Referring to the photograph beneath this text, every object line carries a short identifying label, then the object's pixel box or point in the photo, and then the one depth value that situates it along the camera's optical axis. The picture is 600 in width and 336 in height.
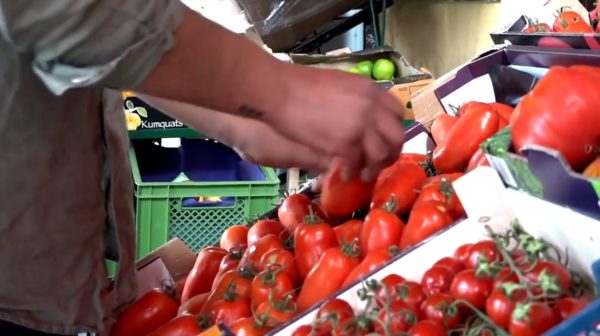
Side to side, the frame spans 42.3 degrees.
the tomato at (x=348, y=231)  1.22
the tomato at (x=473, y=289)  0.90
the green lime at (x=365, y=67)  3.41
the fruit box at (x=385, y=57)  2.86
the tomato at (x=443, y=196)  1.15
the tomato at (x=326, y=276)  1.12
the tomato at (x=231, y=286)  1.20
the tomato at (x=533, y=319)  0.81
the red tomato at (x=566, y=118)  0.94
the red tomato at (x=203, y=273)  1.35
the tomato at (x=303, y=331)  0.99
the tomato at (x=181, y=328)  1.15
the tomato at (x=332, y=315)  0.98
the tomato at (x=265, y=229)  1.38
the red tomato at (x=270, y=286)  1.14
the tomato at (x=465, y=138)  1.26
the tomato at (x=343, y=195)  1.25
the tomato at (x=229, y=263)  1.32
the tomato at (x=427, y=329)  0.88
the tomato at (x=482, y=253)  0.93
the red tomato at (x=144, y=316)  1.20
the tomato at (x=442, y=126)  1.38
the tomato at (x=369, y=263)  1.08
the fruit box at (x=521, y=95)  0.83
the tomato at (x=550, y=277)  0.83
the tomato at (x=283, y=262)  1.21
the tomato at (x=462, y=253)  0.99
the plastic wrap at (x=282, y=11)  4.04
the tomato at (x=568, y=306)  0.79
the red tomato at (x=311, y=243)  1.20
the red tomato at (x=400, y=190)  1.22
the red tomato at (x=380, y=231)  1.15
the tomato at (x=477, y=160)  1.15
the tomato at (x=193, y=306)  1.24
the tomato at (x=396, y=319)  0.92
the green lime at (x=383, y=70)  3.38
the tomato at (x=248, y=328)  1.08
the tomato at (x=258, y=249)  1.27
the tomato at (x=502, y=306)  0.84
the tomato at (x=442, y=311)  0.90
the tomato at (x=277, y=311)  1.09
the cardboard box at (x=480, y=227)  0.90
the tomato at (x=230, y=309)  1.16
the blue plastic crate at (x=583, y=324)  0.71
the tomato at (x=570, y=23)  1.66
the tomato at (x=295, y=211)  1.35
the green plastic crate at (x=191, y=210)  2.32
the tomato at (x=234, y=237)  1.50
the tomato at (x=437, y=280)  0.96
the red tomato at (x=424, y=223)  1.10
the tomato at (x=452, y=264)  0.98
